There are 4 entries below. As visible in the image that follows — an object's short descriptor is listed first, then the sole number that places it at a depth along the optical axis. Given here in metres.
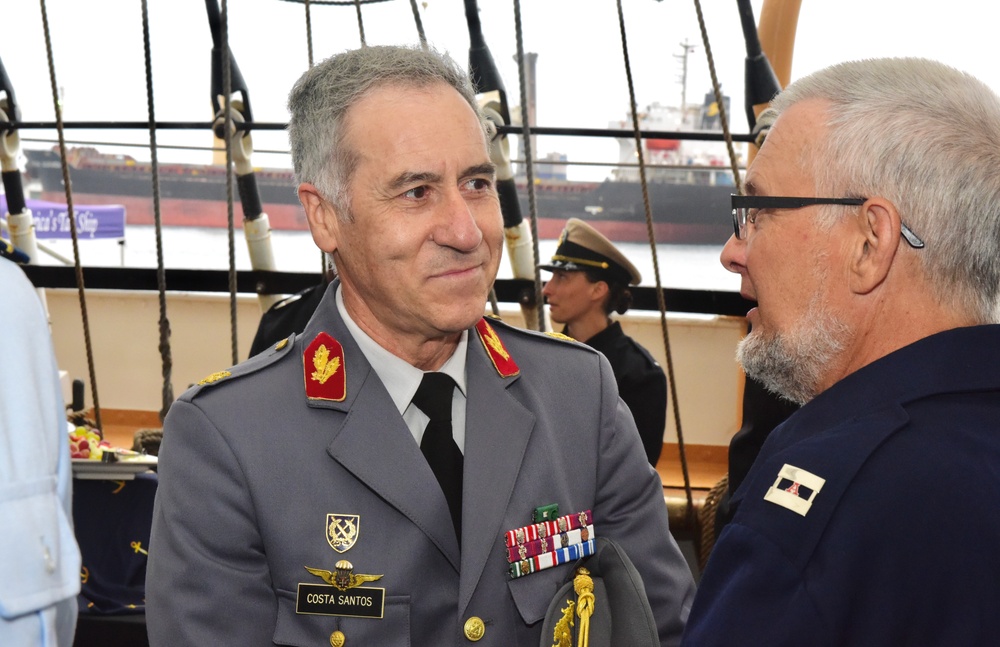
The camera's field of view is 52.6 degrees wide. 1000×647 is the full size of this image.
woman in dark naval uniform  3.32
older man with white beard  0.74
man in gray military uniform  1.05
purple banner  7.75
